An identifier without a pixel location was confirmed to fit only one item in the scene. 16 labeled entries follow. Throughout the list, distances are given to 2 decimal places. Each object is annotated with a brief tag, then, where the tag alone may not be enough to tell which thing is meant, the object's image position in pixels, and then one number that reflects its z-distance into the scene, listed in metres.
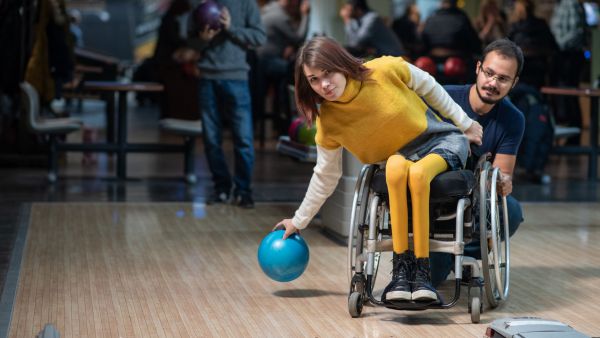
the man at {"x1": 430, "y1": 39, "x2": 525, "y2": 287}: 4.64
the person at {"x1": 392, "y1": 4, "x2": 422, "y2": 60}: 14.77
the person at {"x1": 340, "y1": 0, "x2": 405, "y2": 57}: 11.11
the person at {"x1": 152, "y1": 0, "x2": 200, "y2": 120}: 13.15
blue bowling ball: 4.66
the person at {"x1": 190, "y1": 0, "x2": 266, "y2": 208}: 7.57
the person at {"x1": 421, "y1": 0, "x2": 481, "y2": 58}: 11.96
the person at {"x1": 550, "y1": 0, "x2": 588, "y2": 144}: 12.70
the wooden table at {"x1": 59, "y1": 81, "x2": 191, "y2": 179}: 9.27
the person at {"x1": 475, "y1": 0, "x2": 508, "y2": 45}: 13.41
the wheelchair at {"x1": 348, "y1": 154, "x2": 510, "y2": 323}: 4.36
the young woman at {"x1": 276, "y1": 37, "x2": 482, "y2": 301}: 4.26
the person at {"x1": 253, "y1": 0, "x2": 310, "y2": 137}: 12.59
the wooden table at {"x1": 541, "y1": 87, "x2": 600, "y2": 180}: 9.71
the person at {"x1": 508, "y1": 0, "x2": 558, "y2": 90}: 11.41
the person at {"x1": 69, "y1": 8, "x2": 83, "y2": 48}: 20.52
